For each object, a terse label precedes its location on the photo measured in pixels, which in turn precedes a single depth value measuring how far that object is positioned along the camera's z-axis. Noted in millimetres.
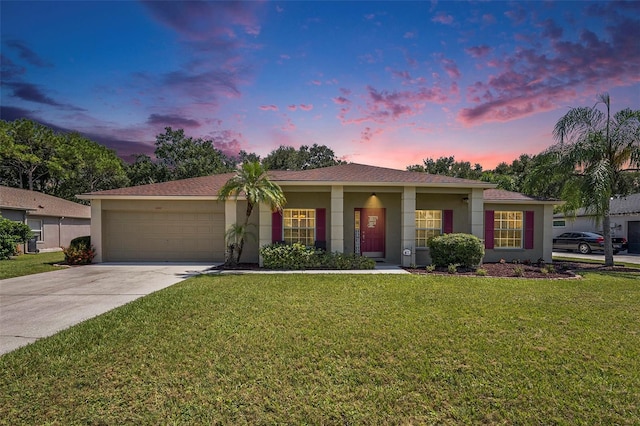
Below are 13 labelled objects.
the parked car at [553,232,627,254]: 18719
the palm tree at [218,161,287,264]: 10336
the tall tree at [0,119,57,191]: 27378
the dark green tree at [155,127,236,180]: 34281
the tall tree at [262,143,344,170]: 36312
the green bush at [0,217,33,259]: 14281
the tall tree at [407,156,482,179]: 38750
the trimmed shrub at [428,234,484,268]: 10586
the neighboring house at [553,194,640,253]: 20234
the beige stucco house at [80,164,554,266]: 11734
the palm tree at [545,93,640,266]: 11461
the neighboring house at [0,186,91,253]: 17223
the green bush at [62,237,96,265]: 12164
